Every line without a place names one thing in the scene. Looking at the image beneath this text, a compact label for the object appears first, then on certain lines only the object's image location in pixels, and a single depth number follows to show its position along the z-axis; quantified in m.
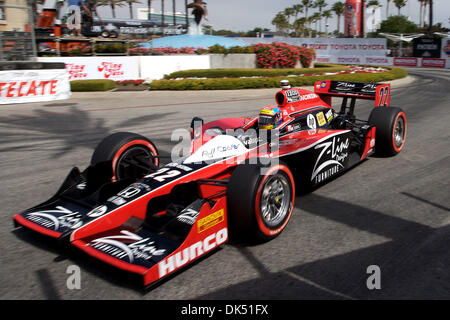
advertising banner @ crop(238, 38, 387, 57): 36.25
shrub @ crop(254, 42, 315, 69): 22.61
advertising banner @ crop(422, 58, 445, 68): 34.44
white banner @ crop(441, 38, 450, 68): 34.09
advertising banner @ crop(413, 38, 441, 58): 35.66
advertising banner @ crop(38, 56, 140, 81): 18.81
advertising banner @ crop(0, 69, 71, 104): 13.84
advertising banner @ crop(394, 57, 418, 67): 36.75
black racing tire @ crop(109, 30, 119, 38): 26.03
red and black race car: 3.25
